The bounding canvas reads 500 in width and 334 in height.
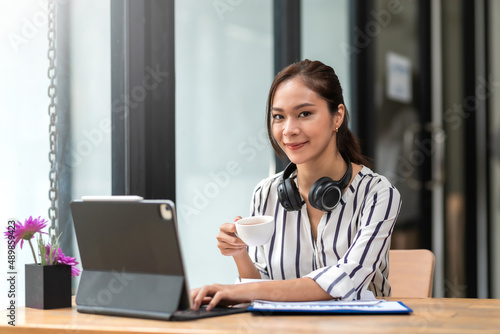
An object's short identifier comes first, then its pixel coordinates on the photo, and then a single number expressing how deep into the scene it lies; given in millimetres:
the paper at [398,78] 3785
